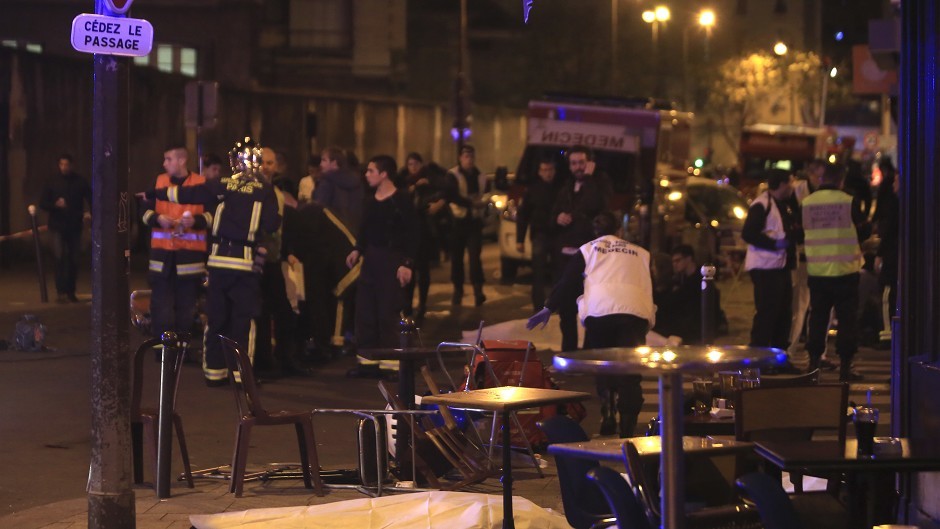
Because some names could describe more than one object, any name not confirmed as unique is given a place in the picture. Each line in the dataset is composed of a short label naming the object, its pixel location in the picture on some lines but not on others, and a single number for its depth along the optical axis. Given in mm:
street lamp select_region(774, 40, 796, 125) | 63219
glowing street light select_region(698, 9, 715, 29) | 54406
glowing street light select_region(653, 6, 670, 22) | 52250
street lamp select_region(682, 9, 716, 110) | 54594
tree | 63719
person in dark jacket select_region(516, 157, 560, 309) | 17281
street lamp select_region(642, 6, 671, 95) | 52500
